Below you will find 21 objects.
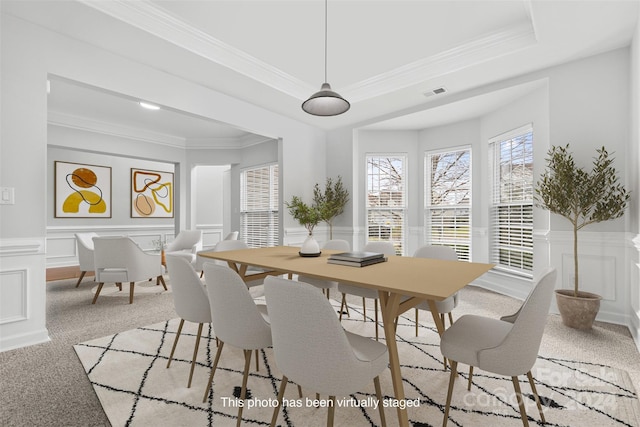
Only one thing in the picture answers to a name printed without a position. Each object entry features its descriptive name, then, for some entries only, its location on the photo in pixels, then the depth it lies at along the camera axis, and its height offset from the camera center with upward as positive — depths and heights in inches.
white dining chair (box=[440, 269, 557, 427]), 53.2 -25.1
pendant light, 103.0 +39.1
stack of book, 79.2 -12.0
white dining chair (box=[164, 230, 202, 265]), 223.3 -20.2
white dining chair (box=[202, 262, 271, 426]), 60.6 -20.0
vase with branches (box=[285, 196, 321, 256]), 191.5 +1.8
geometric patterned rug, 65.0 -43.7
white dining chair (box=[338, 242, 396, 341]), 104.1 -26.2
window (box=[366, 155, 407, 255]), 221.6 +11.3
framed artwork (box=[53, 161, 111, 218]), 235.3 +21.1
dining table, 54.5 -13.4
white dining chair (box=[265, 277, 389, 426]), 46.7 -20.5
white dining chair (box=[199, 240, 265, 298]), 131.0 -13.2
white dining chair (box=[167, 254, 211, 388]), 74.3 -19.2
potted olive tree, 112.6 +5.1
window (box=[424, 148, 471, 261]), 198.8 +9.7
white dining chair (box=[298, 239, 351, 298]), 127.2 -14.1
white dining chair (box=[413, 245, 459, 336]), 87.3 -14.7
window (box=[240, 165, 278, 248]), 253.8 +8.1
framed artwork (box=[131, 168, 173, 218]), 275.3 +21.0
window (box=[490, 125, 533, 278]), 159.0 +6.4
